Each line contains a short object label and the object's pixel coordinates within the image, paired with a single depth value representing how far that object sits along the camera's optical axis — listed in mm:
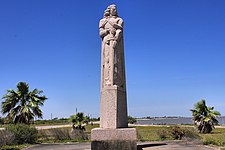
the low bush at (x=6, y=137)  16155
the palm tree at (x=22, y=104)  20641
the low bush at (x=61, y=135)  19942
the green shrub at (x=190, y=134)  18344
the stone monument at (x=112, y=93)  7211
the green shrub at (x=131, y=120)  73338
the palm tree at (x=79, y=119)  26208
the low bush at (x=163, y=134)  19675
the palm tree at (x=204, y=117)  29609
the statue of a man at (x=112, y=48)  8062
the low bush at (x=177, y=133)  18516
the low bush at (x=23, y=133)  17009
